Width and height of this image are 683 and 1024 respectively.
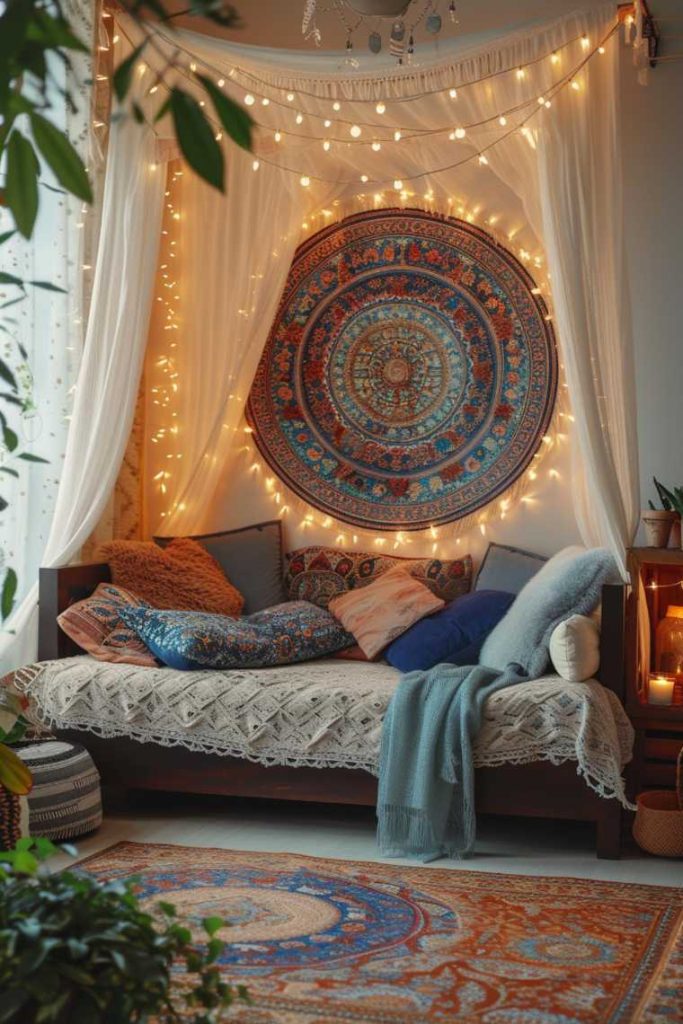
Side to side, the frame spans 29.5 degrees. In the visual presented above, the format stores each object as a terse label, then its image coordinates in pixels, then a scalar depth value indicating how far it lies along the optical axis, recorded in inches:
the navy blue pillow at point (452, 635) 170.9
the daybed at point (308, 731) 146.4
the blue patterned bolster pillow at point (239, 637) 165.3
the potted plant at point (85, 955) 61.8
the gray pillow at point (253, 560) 197.3
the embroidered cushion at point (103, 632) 170.1
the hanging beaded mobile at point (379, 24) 158.9
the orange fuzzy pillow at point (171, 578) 186.4
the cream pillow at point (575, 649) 150.4
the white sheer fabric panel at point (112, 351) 177.8
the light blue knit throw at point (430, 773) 146.2
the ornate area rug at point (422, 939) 100.3
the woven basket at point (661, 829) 146.1
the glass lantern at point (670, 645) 167.9
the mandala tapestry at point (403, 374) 194.5
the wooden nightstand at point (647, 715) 158.7
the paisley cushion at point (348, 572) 188.5
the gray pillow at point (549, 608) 156.8
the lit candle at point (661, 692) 160.7
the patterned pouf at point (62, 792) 147.2
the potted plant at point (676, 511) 168.9
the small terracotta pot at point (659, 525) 168.1
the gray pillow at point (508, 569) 183.3
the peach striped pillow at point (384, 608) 178.2
